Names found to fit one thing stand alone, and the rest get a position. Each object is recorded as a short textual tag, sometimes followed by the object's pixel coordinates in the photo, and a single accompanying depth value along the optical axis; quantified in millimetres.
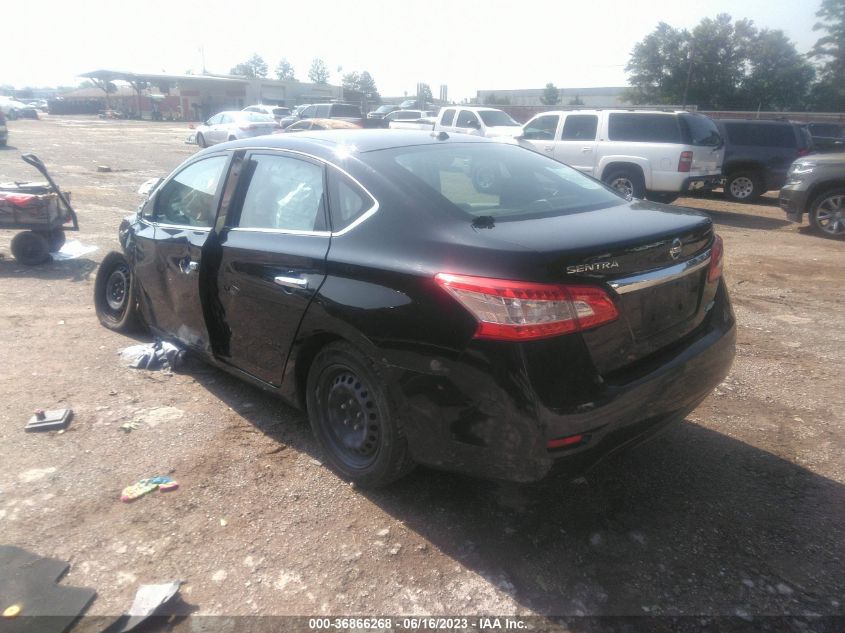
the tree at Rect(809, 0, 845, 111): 45609
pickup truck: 17109
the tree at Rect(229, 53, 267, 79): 122438
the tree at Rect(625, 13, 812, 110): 47969
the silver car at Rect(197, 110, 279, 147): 24609
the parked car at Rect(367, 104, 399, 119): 38138
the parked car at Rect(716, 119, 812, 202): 13734
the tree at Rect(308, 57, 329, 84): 119919
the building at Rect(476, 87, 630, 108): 67375
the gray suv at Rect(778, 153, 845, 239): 10000
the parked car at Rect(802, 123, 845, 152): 16500
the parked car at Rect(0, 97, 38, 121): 52691
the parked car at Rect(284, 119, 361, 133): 20686
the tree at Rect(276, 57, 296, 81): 128375
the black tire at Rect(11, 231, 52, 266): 7492
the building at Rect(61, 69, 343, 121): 59000
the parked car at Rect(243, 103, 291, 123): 39094
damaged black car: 2428
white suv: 11906
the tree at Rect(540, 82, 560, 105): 68625
